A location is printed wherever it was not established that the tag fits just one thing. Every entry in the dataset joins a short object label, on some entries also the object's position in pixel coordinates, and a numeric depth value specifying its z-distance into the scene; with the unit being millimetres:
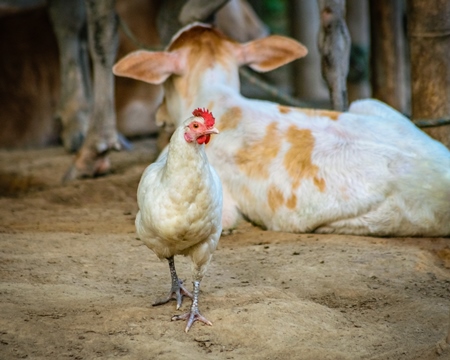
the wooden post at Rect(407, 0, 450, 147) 12898
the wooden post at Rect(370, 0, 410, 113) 18187
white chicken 7953
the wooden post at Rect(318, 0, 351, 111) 12766
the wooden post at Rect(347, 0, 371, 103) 20937
